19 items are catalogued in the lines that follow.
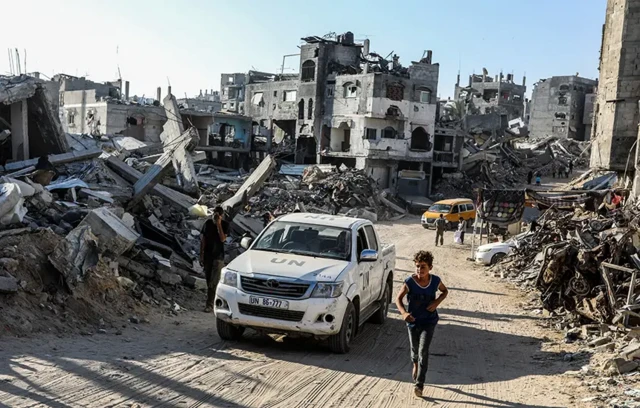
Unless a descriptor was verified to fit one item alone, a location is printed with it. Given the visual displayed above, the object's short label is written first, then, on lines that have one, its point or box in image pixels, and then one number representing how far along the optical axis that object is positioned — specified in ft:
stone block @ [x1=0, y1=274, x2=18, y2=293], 29.05
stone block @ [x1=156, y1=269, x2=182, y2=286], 40.11
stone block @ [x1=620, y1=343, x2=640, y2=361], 27.25
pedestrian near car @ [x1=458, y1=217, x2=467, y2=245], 97.74
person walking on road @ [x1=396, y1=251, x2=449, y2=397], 24.34
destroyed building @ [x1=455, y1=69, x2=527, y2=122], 314.39
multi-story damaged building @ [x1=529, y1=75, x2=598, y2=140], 280.31
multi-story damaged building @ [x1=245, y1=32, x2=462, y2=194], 183.93
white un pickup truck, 28.40
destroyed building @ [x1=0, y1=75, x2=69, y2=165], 55.11
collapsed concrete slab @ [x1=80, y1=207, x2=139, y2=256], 36.81
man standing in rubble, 37.58
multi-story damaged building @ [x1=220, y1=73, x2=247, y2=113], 312.71
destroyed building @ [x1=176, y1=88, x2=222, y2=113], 290.64
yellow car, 119.85
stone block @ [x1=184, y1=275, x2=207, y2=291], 42.27
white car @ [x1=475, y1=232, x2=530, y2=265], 74.38
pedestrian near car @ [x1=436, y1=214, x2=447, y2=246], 96.68
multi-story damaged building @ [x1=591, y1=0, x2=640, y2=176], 77.46
